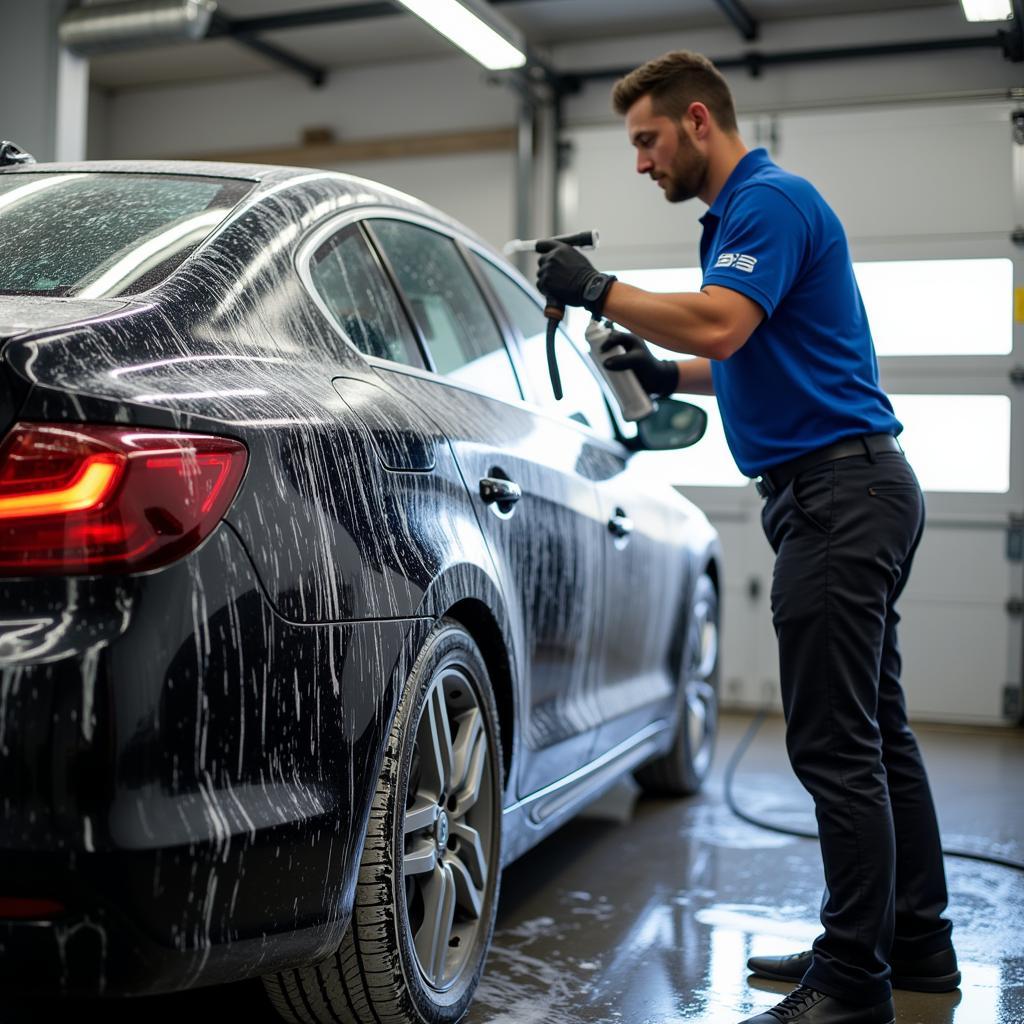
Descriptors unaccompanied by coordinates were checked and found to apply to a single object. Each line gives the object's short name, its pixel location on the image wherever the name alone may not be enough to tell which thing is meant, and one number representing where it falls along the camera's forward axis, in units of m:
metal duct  6.39
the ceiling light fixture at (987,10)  6.54
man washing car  2.48
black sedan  1.55
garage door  7.55
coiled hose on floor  3.92
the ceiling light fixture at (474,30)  6.81
